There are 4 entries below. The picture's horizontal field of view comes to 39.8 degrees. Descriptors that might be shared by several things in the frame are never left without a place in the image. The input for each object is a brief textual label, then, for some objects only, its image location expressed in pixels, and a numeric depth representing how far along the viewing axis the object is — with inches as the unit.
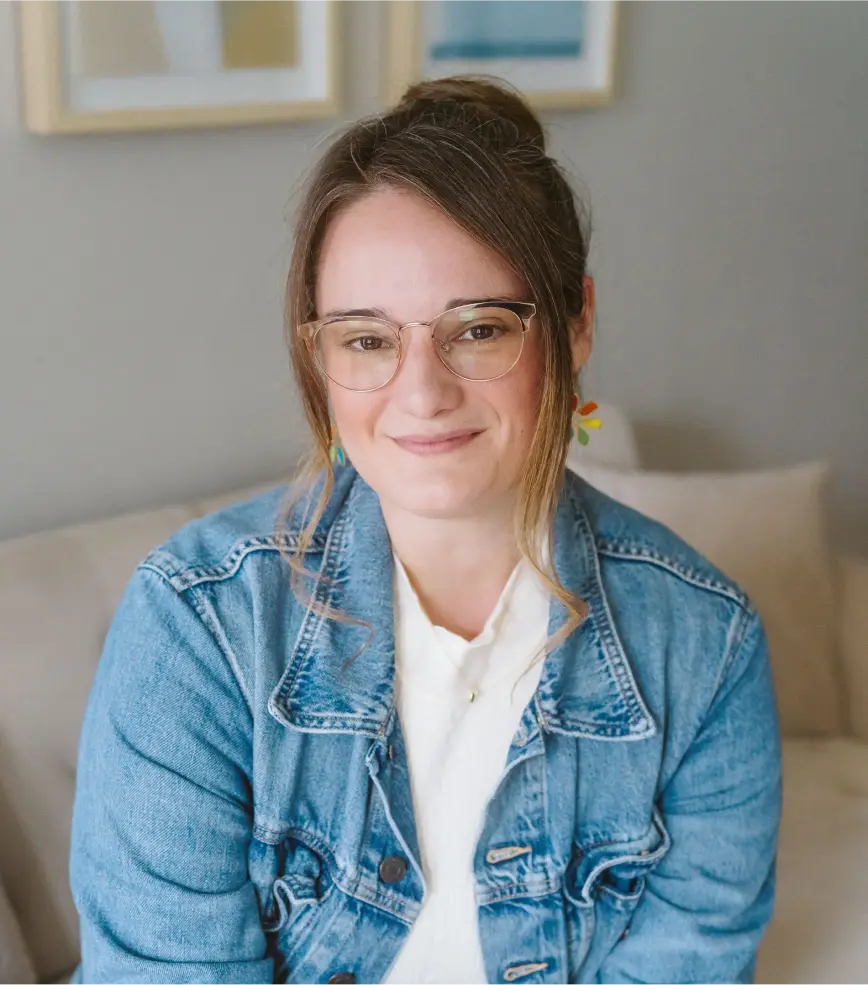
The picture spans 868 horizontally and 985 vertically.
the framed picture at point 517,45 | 72.9
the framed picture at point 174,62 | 58.6
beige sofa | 55.2
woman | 43.6
